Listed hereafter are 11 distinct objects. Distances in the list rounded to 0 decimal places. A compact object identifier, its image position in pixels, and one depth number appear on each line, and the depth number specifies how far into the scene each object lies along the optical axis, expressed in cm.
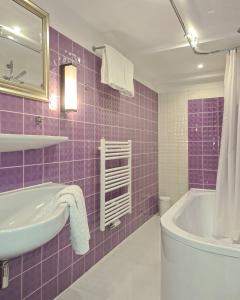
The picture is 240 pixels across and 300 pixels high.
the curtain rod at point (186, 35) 155
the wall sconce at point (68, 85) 171
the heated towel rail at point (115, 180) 213
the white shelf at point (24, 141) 108
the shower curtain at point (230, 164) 220
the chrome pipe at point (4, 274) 119
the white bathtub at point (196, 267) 124
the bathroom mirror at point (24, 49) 135
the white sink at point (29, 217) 93
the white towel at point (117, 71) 206
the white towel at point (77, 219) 133
